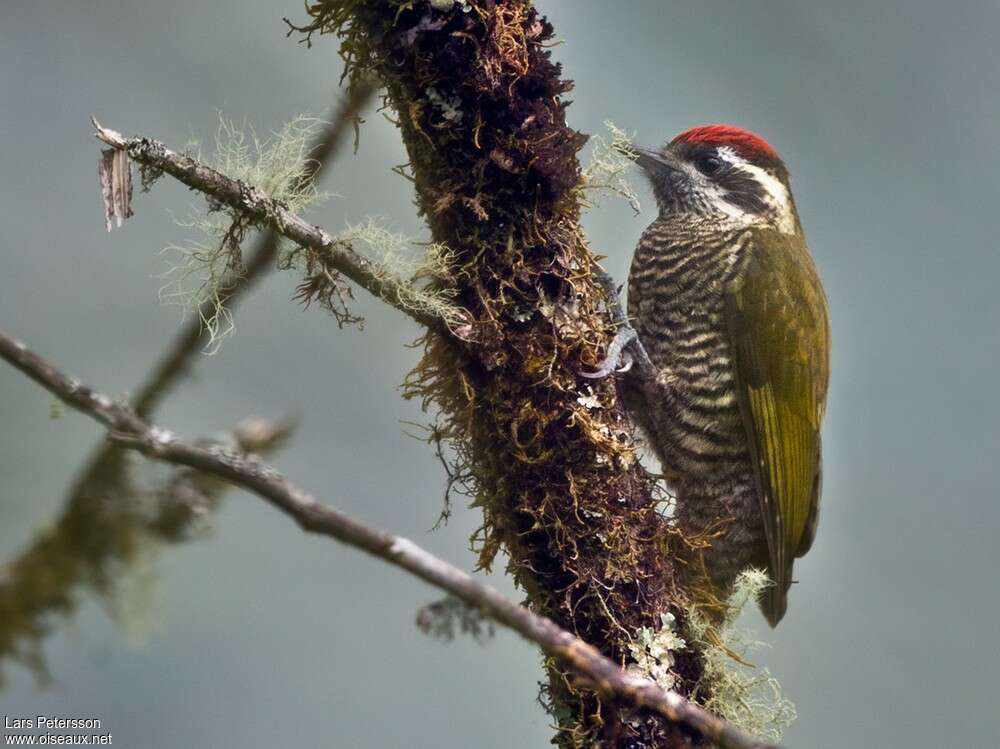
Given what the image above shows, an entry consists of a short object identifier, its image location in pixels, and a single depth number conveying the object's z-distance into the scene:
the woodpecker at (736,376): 6.07
